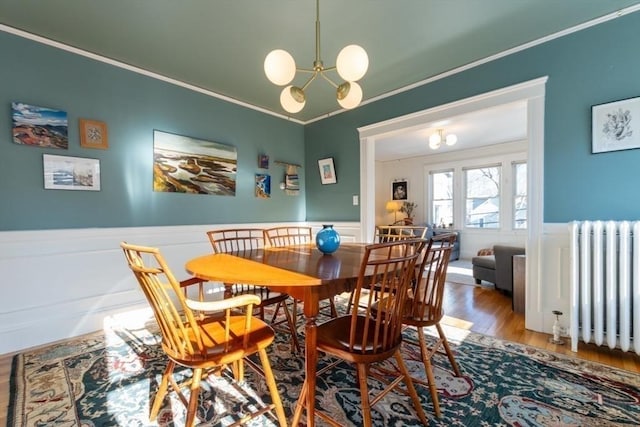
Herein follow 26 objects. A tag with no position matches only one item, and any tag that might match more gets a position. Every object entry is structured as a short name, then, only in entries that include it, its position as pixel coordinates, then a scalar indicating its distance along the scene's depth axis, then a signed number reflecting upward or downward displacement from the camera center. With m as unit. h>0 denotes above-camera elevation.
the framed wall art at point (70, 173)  2.33 +0.33
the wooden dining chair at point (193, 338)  1.11 -0.59
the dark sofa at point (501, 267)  3.29 -0.76
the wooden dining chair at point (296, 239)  2.30 -0.35
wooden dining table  1.20 -0.31
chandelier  1.60 +0.81
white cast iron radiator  1.90 -0.55
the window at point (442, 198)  6.56 +0.20
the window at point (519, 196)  5.53 +0.18
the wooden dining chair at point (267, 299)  1.82 -0.65
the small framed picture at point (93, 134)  2.49 +0.69
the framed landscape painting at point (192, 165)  2.97 +0.51
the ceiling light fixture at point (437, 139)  4.22 +1.01
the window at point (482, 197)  5.90 +0.18
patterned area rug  1.41 -1.05
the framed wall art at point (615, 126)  2.03 +0.58
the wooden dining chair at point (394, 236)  2.38 -0.26
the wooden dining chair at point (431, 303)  1.48 -0.54
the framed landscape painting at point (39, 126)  2.21 +0.69
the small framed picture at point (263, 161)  3.85 +0.66
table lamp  7.17 +0.00
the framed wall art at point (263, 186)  3.84 +0.32
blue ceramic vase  1.92 -0.22
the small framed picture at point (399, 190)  7.26 +0.44
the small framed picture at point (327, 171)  4.05 +0.54
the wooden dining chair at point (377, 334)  1.16 -0.58
